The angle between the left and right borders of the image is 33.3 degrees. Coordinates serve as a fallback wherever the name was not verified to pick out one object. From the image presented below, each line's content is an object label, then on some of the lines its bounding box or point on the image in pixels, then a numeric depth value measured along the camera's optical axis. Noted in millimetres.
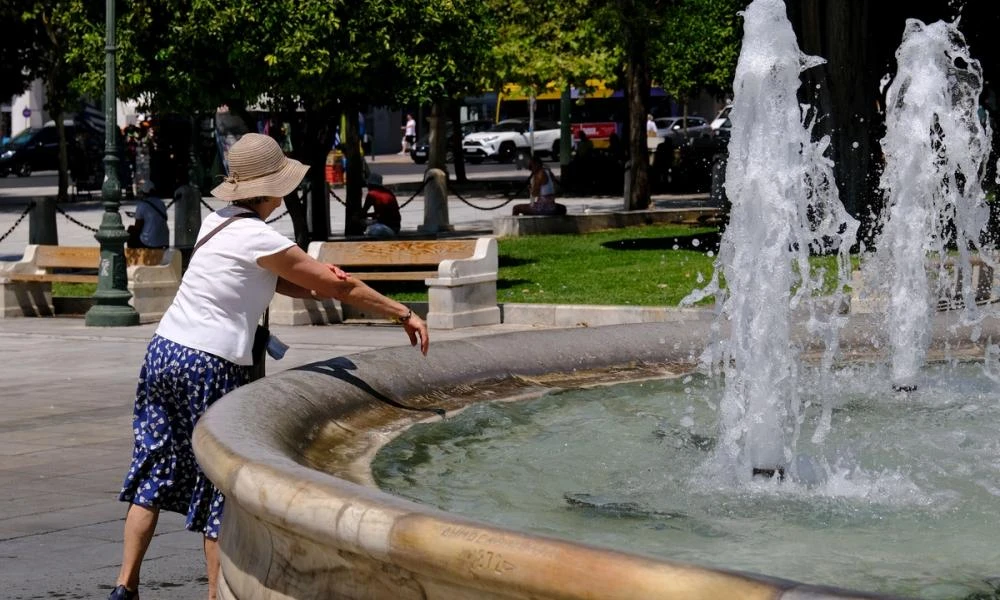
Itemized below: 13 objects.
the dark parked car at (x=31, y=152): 51000
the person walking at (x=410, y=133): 65938
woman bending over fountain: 5367
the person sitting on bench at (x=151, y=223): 17250
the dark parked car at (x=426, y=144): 57062
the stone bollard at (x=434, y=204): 26109
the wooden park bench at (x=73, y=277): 16453
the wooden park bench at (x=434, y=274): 14836
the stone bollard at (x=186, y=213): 21719
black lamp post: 15750
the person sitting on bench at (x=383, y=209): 22438
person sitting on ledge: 26250
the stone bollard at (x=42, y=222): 20484
